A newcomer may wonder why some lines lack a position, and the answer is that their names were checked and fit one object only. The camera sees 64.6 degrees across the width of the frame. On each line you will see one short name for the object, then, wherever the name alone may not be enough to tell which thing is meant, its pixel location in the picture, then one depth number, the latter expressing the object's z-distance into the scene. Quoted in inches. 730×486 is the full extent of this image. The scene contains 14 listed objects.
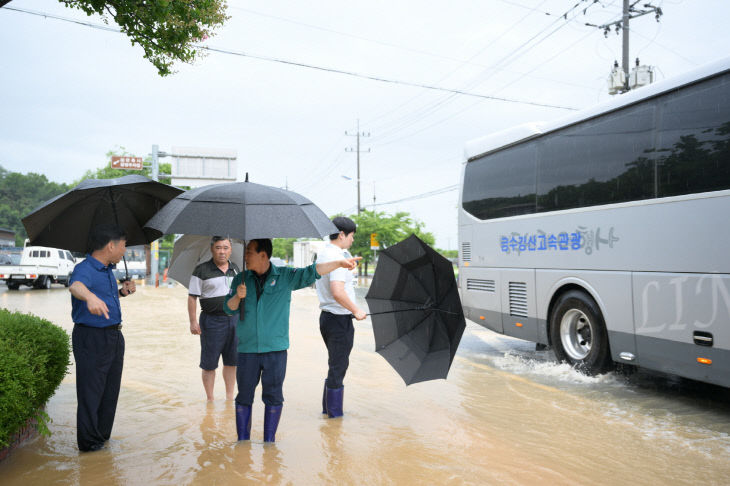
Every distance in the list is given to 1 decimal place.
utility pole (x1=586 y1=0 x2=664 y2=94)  771.2
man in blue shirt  172.4
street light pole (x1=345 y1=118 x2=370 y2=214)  1807.0
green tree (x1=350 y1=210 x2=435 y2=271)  1641.2
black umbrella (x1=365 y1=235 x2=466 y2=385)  204.2
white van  1052.5
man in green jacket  173.8
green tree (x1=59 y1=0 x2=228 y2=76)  222.1
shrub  145.1
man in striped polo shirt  232.1
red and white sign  1332.4
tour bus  229.9
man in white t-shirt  204.4
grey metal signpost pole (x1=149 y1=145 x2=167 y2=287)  1214.3
